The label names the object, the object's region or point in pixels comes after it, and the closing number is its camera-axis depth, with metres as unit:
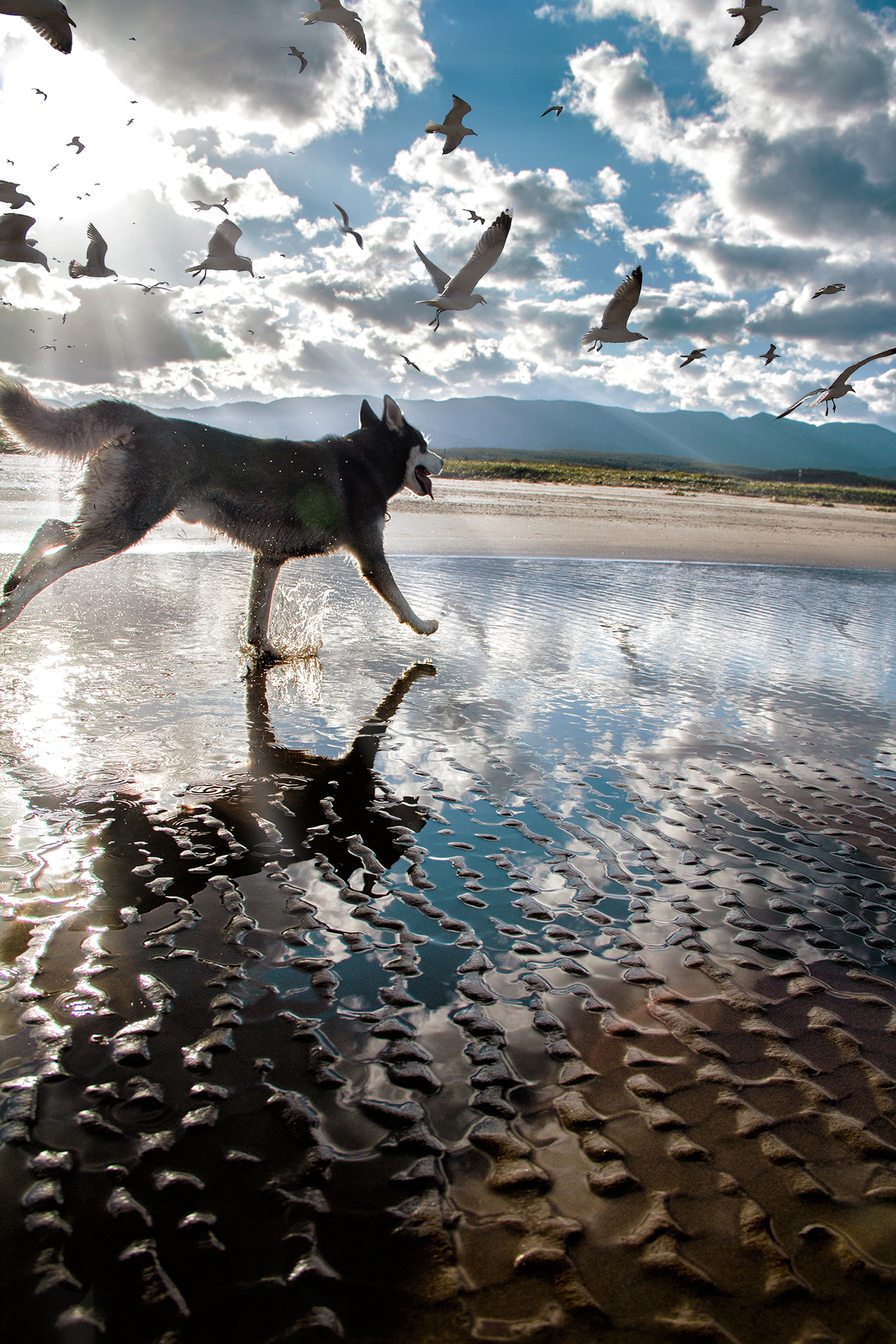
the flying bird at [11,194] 9.00
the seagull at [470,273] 8.65
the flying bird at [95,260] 10.88
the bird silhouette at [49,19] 6.86
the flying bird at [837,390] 10.51
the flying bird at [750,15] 10.23
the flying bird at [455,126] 10.62
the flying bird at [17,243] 9.50
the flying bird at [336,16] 9.97
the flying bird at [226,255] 10.38
